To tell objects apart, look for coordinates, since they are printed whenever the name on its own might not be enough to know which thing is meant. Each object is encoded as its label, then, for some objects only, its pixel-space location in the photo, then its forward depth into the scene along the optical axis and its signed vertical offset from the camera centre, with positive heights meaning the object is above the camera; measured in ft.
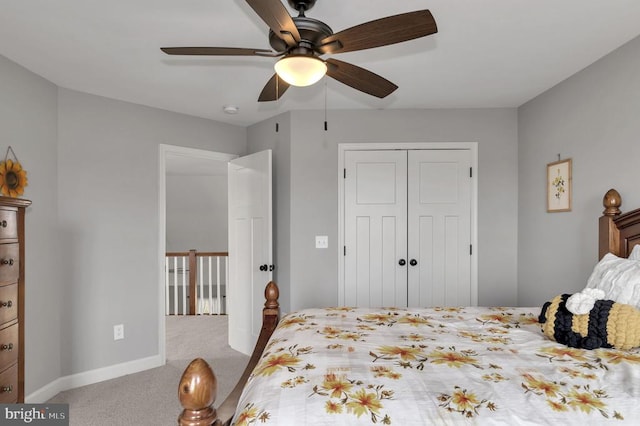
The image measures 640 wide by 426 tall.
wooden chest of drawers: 6.79 -1.51
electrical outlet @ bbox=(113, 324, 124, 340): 11.48 -3.44
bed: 3.49 -1.75
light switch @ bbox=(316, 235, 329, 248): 12.46 -0.84
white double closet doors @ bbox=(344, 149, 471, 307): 12.38 -0.62
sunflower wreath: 8.38 +0.84
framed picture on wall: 9.83 +0.74
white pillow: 5.67 -1.02
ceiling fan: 4.73 +2.37
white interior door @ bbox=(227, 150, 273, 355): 12.55 -0.99
